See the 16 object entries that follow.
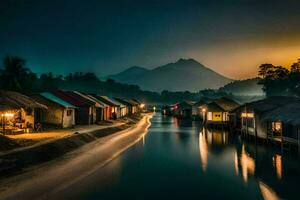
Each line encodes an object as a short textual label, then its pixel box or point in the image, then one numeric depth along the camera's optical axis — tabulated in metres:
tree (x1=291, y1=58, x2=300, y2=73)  111.96
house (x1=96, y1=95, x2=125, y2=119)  76.16
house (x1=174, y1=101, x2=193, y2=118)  111.75
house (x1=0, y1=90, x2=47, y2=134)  35.06
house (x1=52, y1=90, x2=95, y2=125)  54.69
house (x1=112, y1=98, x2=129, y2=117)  88.17
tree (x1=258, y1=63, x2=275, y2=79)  130.25
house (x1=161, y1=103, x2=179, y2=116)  136.39
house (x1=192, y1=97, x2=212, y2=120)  99.47
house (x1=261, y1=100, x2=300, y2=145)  35.03
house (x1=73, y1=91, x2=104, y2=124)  61.19
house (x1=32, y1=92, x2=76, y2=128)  46.91
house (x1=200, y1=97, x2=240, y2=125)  71.44
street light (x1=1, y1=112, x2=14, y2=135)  35.81
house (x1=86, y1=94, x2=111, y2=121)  67.54
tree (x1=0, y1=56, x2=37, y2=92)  73.81
